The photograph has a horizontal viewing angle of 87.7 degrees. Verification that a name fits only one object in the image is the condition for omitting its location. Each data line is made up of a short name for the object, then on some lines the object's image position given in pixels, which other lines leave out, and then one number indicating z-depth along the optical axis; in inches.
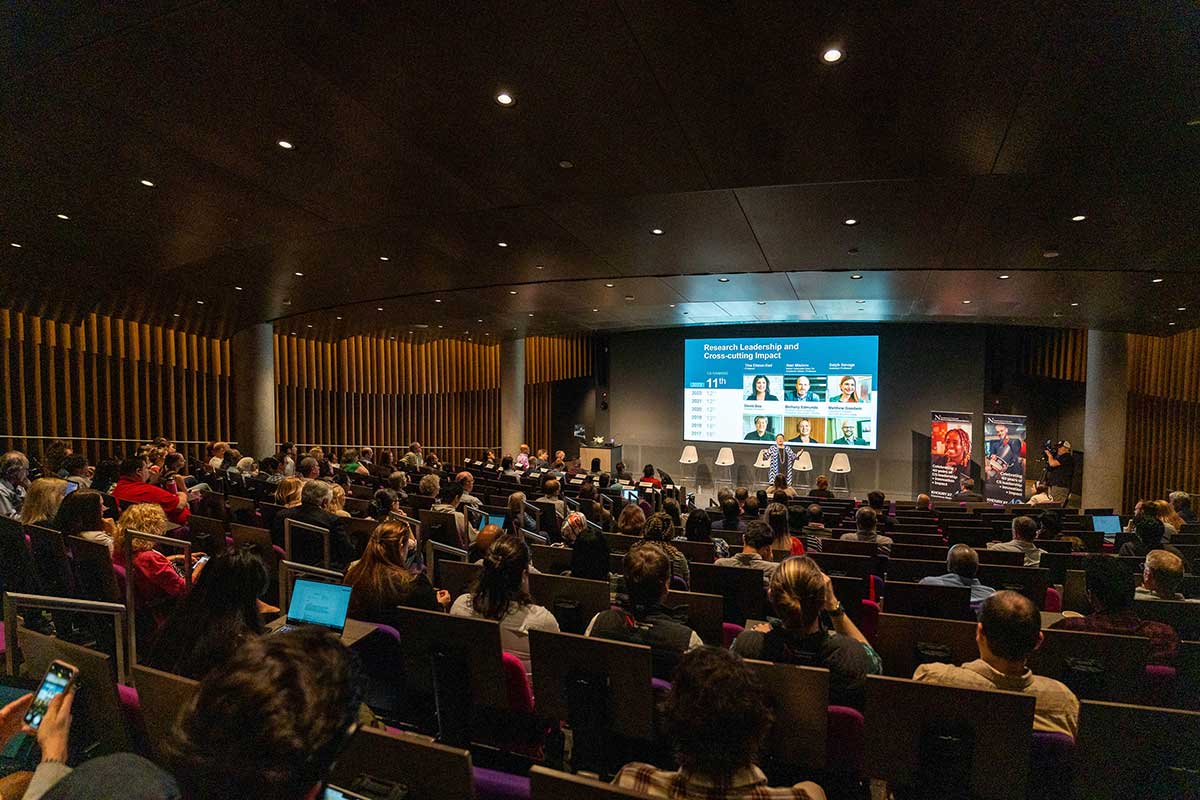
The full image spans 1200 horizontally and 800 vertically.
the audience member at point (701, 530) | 218.1
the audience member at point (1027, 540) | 210.8
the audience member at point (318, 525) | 199.2
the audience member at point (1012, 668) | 86.4
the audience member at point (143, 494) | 215.9
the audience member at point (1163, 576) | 140.1
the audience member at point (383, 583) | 127.2
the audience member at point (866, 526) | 235.1
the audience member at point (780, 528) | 200.1
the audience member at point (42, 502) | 181.6
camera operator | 534.3
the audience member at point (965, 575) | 154.7
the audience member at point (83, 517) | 156.3
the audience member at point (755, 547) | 170.1
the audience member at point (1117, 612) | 115.0
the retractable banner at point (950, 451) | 574.2
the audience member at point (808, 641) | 93.5
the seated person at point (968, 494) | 576.7
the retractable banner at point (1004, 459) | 554.6
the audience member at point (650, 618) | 101.1
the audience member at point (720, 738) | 55.2
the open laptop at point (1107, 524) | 334.3
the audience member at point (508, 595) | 114.7
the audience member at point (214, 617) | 83.1
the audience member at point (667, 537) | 167.5
